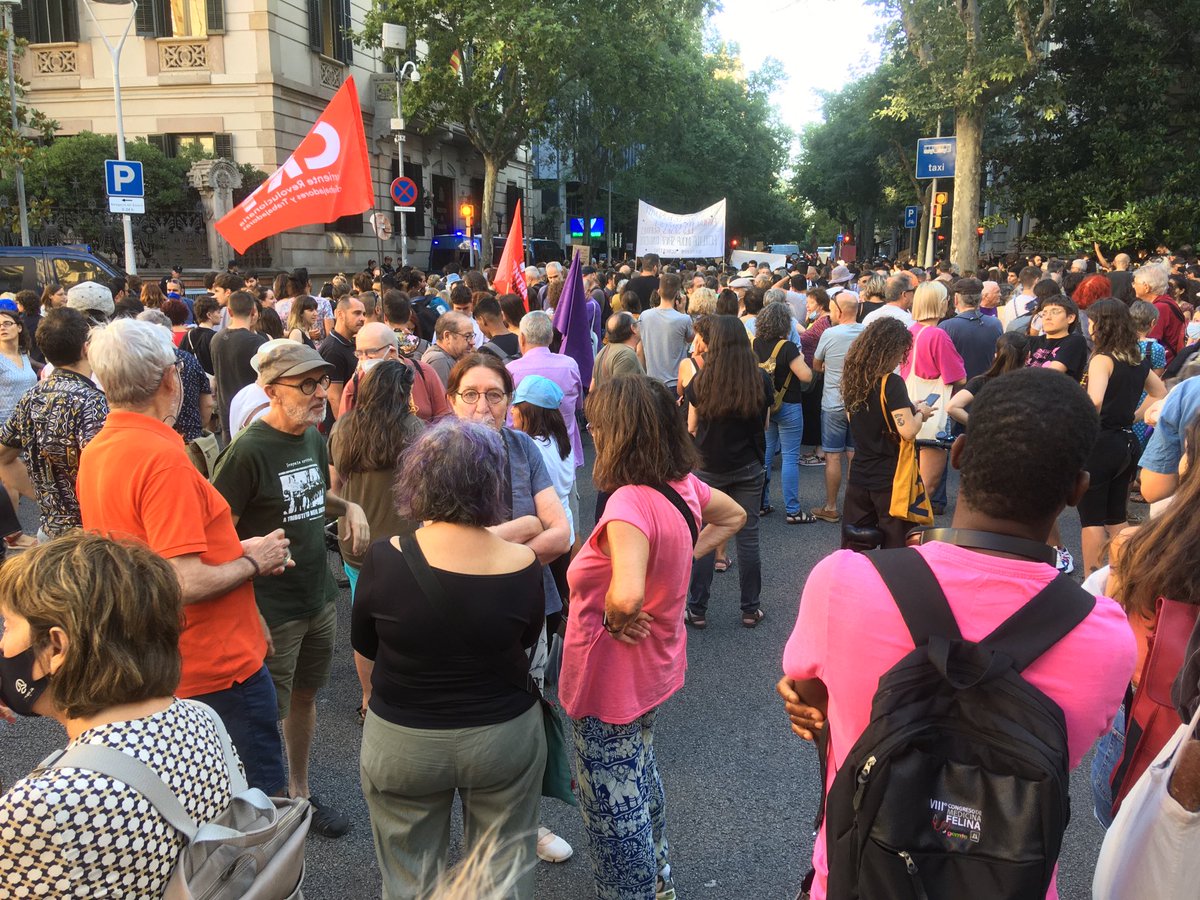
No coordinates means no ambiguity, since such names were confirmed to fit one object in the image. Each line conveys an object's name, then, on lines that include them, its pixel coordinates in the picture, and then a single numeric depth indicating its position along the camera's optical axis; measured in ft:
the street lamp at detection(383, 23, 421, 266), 58.13
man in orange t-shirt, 8.35
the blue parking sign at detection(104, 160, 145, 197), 41.83
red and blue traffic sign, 49.39
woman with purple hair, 7.52
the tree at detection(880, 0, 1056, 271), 53.11
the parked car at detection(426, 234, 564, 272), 92.63
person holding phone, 17.28
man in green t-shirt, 10.50
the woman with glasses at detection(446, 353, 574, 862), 11.37
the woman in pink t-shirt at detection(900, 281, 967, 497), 21.43
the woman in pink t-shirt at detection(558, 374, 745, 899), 8.96
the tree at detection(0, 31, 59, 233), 55.93
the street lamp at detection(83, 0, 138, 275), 47.63
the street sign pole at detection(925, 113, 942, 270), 69.65
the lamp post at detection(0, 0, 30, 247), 57.98
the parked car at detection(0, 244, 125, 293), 39.83
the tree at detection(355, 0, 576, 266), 72.38
